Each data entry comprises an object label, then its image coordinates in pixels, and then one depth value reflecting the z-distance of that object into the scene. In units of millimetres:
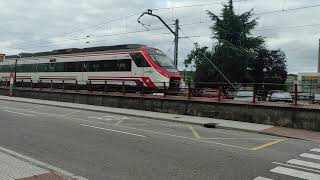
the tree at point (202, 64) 60925
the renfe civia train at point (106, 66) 29109
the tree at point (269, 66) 67625
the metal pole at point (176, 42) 35394
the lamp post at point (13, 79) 44722
